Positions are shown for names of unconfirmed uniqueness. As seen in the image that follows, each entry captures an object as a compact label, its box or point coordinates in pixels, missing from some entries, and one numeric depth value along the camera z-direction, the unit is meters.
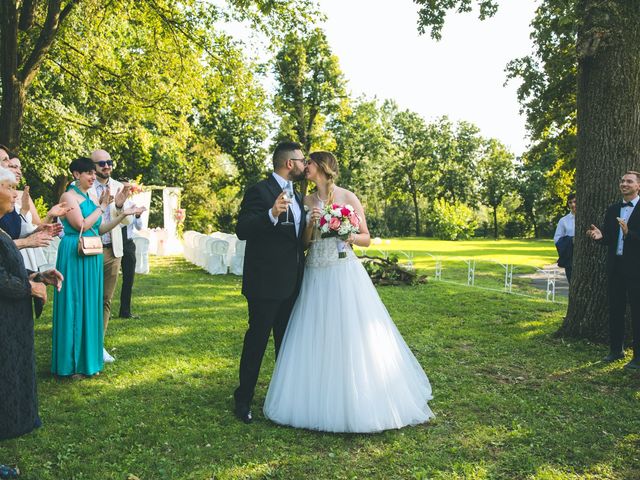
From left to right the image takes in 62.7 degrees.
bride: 4.59
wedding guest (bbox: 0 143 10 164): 5.23
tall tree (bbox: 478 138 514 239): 59.91
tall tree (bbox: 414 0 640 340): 7.39
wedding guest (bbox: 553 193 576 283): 10.34
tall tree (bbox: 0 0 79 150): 10.79
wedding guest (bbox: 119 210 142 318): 9.32
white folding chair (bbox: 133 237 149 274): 16.23
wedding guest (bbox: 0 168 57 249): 3.46
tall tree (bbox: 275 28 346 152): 41.56
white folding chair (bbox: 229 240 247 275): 16.16
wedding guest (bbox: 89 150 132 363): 6.69
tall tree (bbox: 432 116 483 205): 65.00
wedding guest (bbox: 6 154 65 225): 4.96
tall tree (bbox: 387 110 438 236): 65.25
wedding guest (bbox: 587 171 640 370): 6.54
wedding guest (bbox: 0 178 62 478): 3.33
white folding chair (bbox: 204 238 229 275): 16.67
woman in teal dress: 5.96
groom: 4.77
